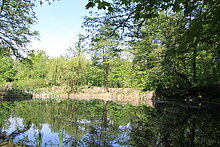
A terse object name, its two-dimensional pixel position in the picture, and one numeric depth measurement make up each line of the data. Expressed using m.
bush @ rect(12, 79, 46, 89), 30.89
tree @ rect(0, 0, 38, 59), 8.88
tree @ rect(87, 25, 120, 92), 24.53
